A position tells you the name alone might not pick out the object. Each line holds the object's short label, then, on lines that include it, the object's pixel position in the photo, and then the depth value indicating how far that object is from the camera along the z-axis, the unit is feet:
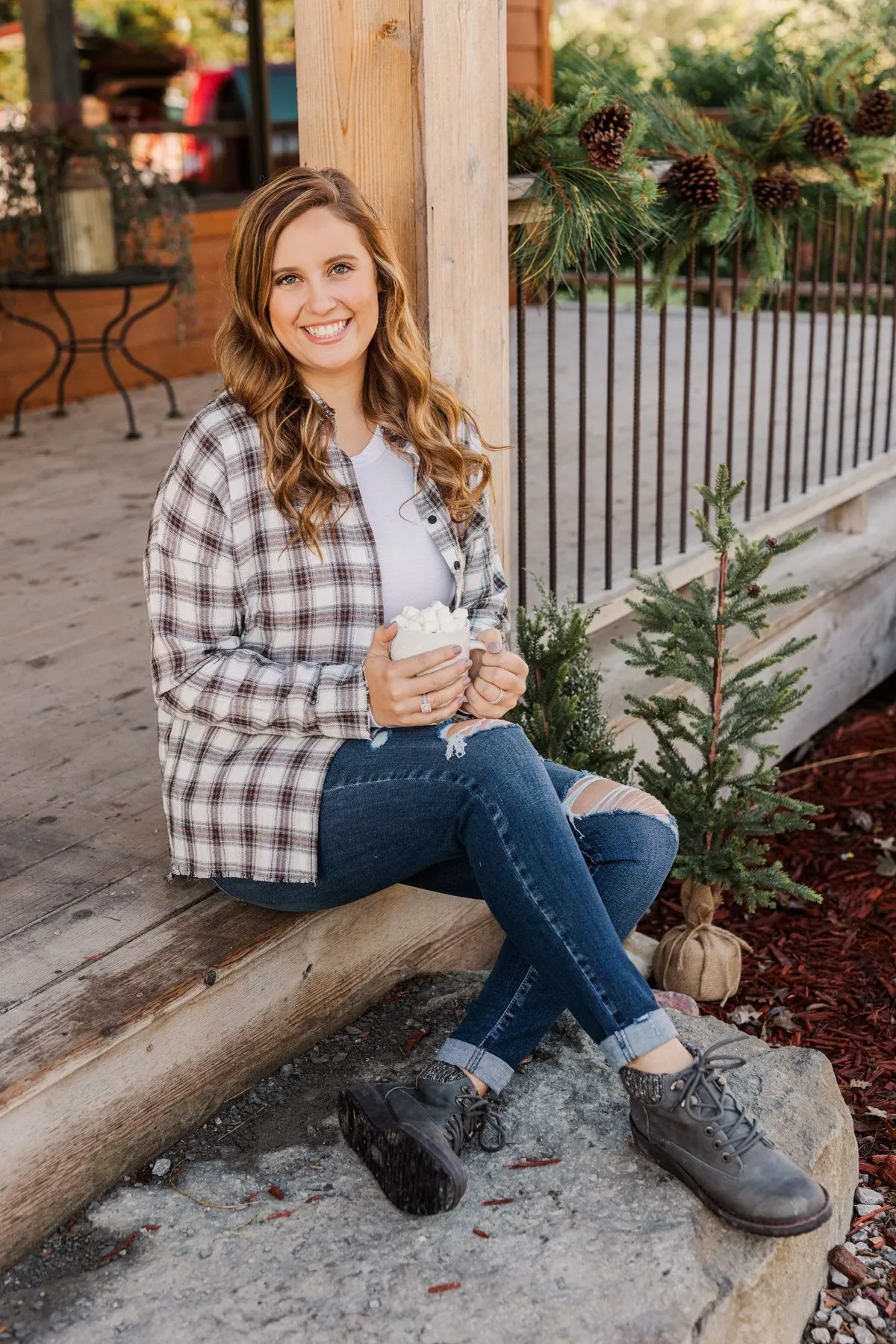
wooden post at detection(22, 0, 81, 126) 19.33
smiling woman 6.19
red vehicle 21.90
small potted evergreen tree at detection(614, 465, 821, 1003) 8.62
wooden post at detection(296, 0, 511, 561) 7.23
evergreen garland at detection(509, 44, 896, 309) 8.35
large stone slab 5.48
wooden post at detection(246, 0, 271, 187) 21.95
